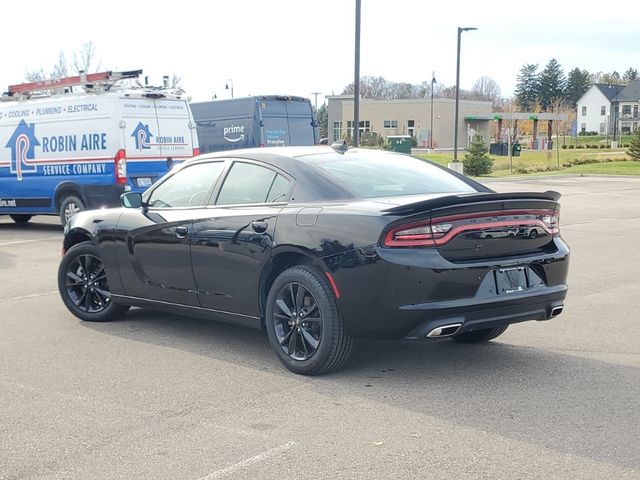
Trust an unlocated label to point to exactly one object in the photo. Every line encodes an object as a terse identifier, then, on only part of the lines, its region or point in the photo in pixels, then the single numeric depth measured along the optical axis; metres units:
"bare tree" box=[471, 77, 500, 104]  171.38
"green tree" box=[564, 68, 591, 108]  157.38
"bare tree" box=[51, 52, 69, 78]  57.34
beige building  97.50
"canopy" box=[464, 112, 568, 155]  83.05
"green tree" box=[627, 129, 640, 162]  50.58
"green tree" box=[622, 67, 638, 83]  193.15
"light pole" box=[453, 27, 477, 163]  39.22
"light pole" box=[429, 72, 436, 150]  92.43
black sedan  5.51
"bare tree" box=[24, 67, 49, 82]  57.34
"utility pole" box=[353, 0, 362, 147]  21.73
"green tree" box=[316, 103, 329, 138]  114.18
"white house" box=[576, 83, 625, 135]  135.38
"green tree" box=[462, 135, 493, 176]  42.03
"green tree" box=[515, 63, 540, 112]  156.88
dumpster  64.12
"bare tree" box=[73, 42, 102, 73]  55.62
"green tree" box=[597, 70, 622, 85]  179.50
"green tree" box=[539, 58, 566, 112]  155.62
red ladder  15.82
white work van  15.00
